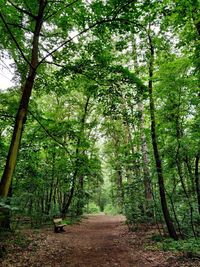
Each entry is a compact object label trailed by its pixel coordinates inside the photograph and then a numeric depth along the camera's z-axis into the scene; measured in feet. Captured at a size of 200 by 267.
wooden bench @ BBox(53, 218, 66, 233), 38.37
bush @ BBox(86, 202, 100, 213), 121.02
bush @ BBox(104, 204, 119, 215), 99.96
